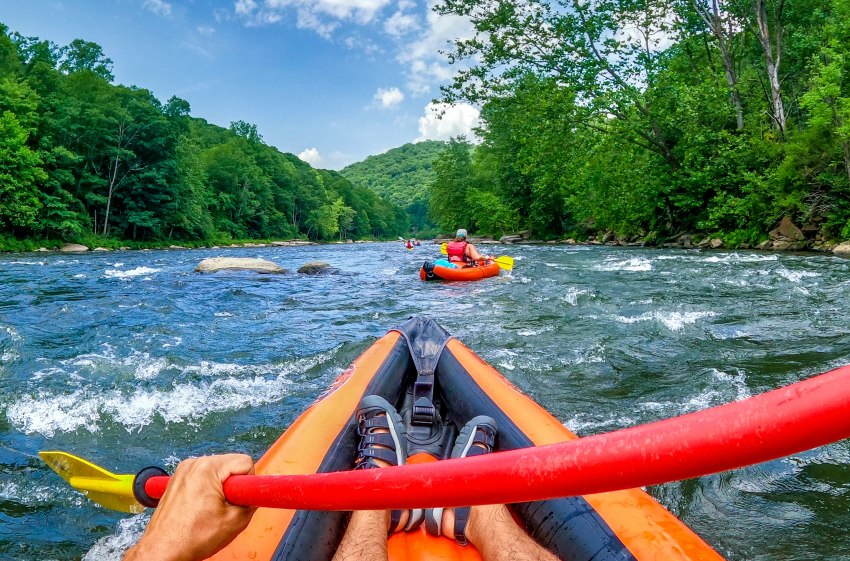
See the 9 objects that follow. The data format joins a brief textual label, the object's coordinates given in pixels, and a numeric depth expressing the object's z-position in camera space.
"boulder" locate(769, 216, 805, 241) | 14.25
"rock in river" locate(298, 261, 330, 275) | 13.22
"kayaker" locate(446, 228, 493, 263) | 10.87
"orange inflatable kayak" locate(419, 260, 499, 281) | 10.32
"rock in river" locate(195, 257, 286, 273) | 13.07
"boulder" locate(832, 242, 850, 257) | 11.85
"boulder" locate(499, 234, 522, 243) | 32.99
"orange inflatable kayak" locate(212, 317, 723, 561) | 1.55
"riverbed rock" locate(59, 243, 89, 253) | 23.28
